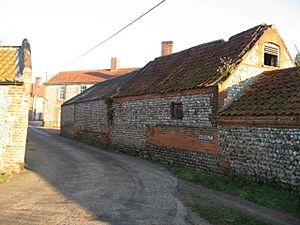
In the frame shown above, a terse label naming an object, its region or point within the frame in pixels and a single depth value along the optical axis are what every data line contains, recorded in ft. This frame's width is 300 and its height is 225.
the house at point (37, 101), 193.66
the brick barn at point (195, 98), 38.93
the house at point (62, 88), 142.41
